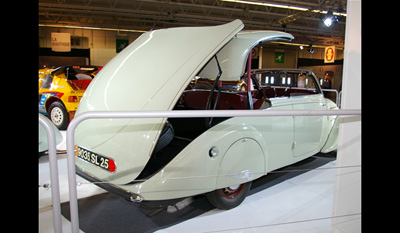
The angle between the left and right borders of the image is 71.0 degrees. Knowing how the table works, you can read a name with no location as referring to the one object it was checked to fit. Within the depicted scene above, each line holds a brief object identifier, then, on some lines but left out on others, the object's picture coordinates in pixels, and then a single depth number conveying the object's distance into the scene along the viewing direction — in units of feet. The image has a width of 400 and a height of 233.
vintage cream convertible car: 8.13
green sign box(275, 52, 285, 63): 74.08
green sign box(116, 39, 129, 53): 56.08
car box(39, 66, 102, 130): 23.13
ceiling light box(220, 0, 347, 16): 35.33
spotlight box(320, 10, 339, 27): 37.43
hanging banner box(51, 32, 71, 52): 47.14
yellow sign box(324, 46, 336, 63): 62.31
